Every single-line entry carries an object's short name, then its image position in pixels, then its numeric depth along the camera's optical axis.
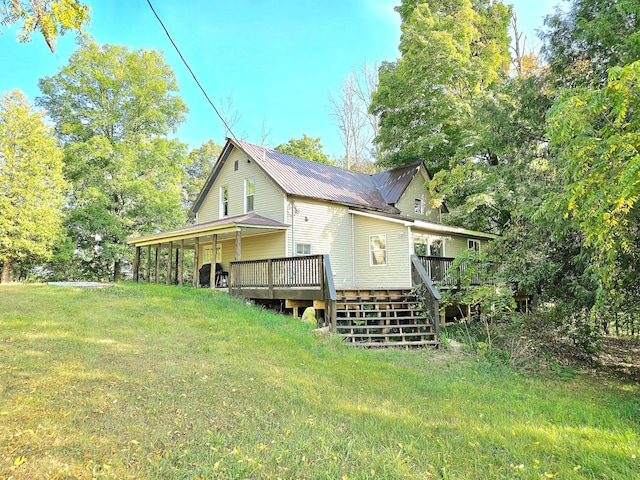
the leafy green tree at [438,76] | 18.42
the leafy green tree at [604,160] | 4.03
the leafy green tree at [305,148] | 29.02
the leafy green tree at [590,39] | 8.07
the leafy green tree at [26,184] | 19.89
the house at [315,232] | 11.43
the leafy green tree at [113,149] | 23.73
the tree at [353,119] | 30.55
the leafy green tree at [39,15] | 4.84
